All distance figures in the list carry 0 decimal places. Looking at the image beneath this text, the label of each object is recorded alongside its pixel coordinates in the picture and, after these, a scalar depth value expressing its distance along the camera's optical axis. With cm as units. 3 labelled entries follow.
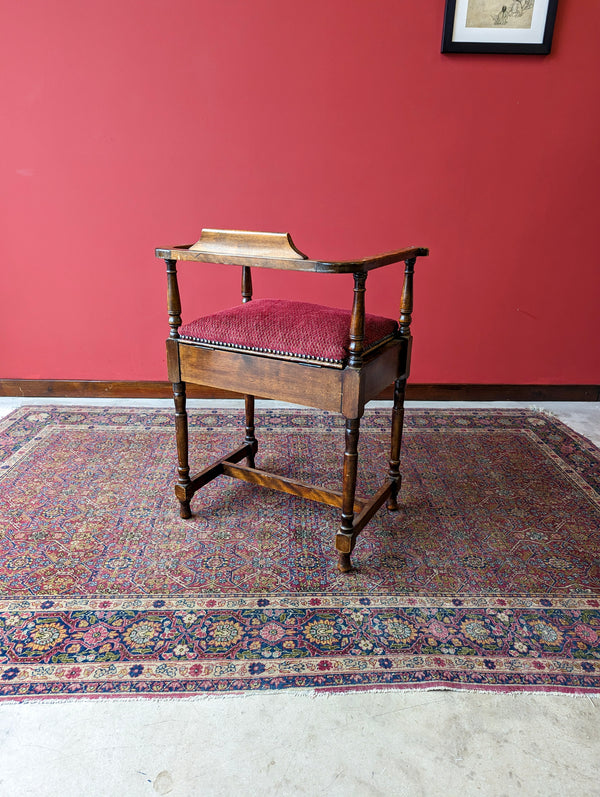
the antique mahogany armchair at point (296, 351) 166
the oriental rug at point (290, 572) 150
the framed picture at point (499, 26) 279
